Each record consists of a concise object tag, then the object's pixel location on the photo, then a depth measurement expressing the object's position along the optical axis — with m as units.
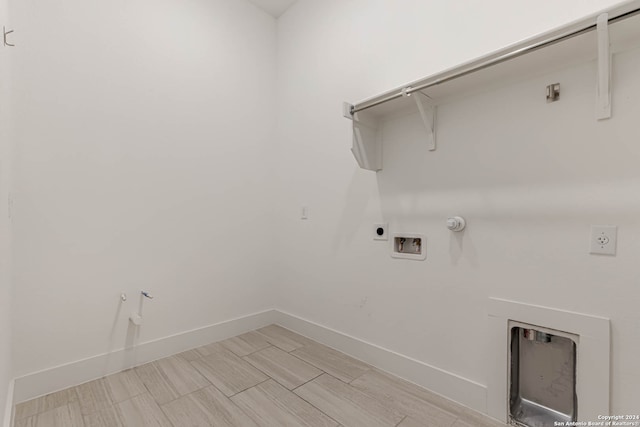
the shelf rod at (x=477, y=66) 1.07
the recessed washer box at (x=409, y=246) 1.75
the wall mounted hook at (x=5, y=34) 1.29
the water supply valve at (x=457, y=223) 1.57
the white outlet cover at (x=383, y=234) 1.93
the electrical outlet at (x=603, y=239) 1.18
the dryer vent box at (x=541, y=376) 1.33
